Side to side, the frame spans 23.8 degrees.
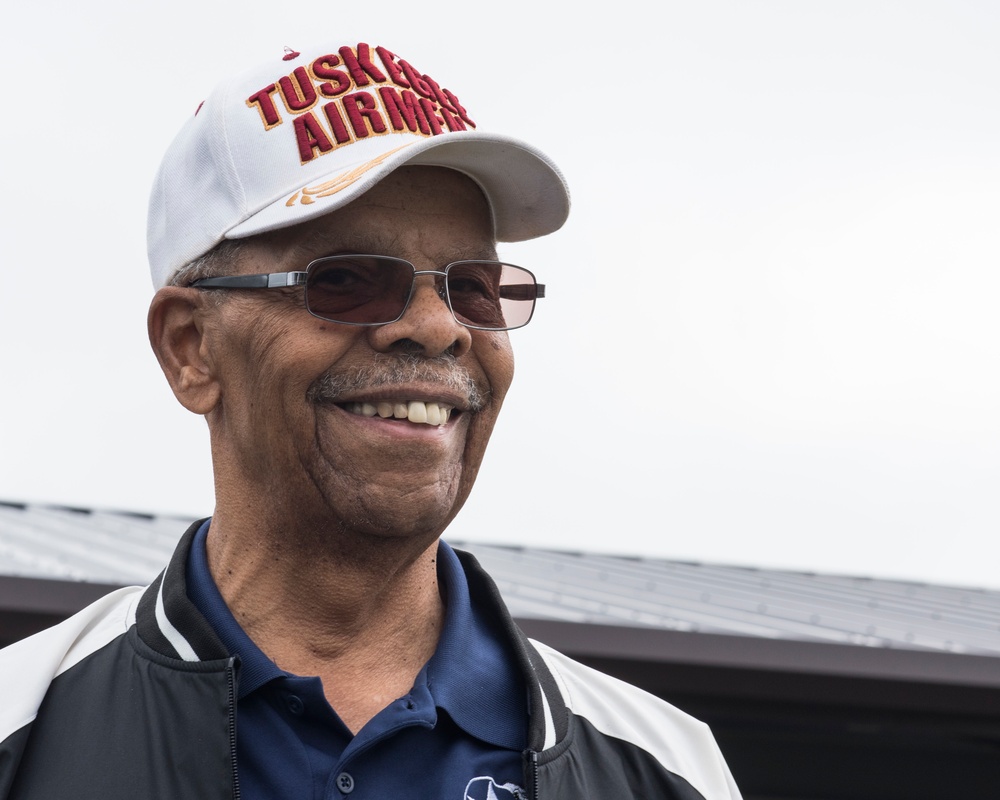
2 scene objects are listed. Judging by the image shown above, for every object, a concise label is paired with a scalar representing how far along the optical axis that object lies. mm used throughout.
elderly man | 1092
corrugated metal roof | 2219
